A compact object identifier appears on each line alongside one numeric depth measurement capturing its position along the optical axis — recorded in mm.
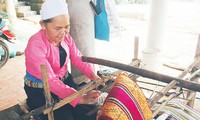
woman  2008
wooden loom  1733
